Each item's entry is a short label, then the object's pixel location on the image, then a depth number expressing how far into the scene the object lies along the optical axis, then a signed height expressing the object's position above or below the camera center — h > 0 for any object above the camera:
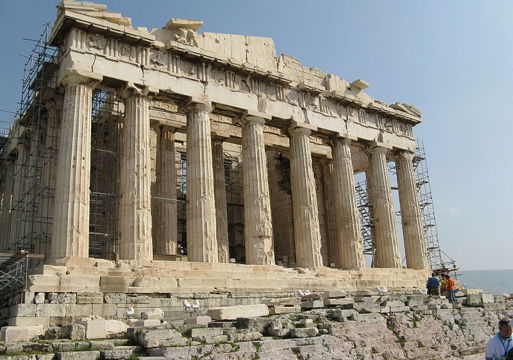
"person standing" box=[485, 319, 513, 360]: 7.53 -0.70
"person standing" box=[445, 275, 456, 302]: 17.33 +0.17
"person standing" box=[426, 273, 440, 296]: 18.09 +0.37
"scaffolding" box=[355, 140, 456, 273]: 30.59 +4.48
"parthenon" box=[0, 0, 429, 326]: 17.38 +5.99
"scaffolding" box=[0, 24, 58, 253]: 19.15 +6.19
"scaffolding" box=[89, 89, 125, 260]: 21.47 +6.11
